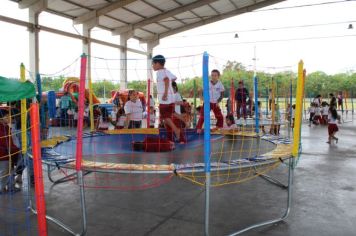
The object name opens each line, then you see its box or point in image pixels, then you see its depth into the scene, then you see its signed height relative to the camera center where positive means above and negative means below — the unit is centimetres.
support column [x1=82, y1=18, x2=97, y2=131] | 1130 +264
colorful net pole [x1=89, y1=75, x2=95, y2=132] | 473 +16
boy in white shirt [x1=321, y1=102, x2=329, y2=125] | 1039 -14
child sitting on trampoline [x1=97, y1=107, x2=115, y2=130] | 803 -30
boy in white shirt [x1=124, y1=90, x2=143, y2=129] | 548 -1
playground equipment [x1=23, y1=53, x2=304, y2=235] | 227 -43
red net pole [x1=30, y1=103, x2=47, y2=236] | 184 -34
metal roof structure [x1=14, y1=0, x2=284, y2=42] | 1056 +348
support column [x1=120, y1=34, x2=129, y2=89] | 1334 +231
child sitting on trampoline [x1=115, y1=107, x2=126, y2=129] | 652 -23
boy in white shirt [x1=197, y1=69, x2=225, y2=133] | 455 +24
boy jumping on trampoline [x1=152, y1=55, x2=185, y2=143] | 356 +19
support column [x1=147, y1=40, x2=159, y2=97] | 1510 +290
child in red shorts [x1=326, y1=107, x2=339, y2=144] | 652 -31
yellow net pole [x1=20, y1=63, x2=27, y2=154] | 274 -14
